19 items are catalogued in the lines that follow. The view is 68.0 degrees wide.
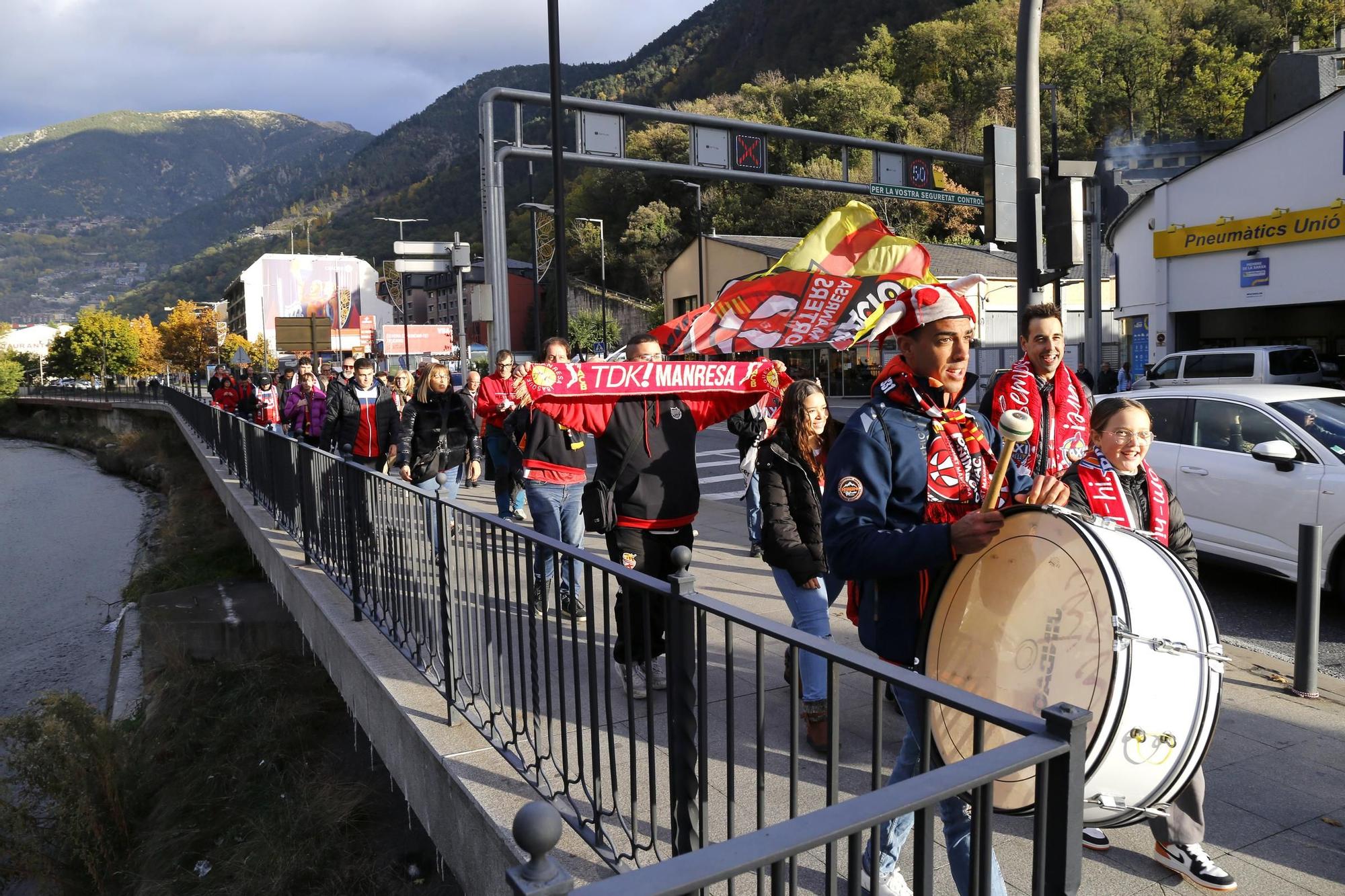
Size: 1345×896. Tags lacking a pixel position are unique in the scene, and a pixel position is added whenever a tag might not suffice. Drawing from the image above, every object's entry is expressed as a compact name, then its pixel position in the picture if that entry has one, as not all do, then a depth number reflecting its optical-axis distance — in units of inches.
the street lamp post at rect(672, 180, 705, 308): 1659.9
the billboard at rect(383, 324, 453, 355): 3055.6
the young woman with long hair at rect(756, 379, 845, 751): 180.7
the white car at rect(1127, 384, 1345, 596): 268.4
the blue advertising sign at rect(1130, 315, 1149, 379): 1058.7
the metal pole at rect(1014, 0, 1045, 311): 294.5
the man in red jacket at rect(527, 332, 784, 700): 201.2
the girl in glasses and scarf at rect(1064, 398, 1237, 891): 139.3
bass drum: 91.5
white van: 682.2
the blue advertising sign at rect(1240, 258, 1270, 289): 842.8
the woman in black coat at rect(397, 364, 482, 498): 353.4
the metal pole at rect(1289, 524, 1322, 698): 200.1
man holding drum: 106.5
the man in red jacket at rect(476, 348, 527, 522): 391.9
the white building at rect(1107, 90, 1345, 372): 785.6
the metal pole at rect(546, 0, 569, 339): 486.0
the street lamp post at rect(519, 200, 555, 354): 670.5
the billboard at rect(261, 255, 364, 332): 4975.4
